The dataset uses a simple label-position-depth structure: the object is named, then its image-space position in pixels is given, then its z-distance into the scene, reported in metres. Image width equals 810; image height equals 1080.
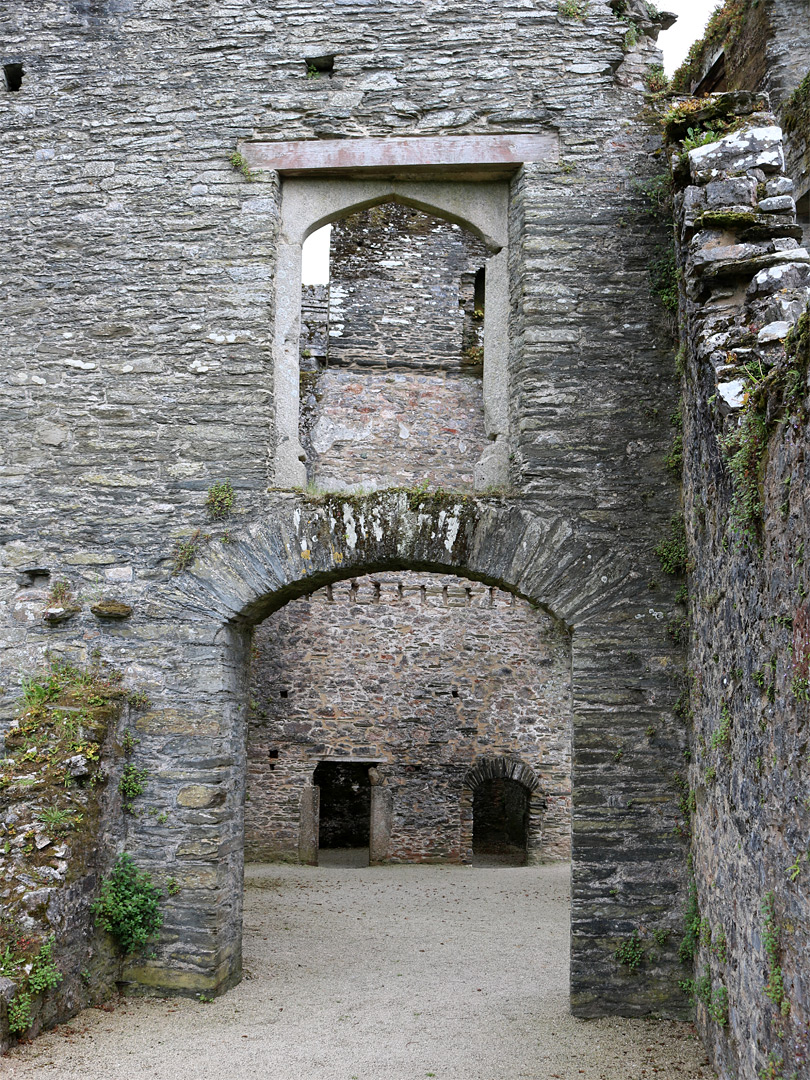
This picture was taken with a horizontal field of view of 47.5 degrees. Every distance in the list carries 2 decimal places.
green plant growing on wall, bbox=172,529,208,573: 5.72
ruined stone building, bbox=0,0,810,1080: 5.21
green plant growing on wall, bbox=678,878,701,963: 5.06
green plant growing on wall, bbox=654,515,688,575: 5.47
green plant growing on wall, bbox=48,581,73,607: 5.82
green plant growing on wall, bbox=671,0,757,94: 7.36
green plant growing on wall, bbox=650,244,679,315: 5.75
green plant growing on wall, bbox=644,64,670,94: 5.95
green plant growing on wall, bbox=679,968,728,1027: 4.25
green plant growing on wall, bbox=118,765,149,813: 5.58
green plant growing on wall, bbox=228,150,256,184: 6.00
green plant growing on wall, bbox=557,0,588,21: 5.97
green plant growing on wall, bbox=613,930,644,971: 5.18
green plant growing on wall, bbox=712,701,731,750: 4.21
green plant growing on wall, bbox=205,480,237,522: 5.76
